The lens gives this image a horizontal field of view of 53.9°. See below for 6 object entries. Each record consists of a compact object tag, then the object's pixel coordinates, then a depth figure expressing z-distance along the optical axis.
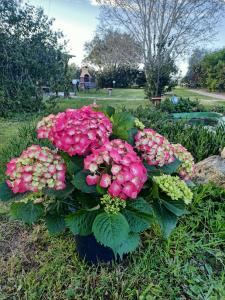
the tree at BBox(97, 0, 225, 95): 7.94
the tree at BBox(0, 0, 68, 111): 5.42
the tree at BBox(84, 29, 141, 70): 9.58
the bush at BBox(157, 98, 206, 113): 5.73
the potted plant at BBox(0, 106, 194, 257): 0.92
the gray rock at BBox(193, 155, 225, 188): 1.81
